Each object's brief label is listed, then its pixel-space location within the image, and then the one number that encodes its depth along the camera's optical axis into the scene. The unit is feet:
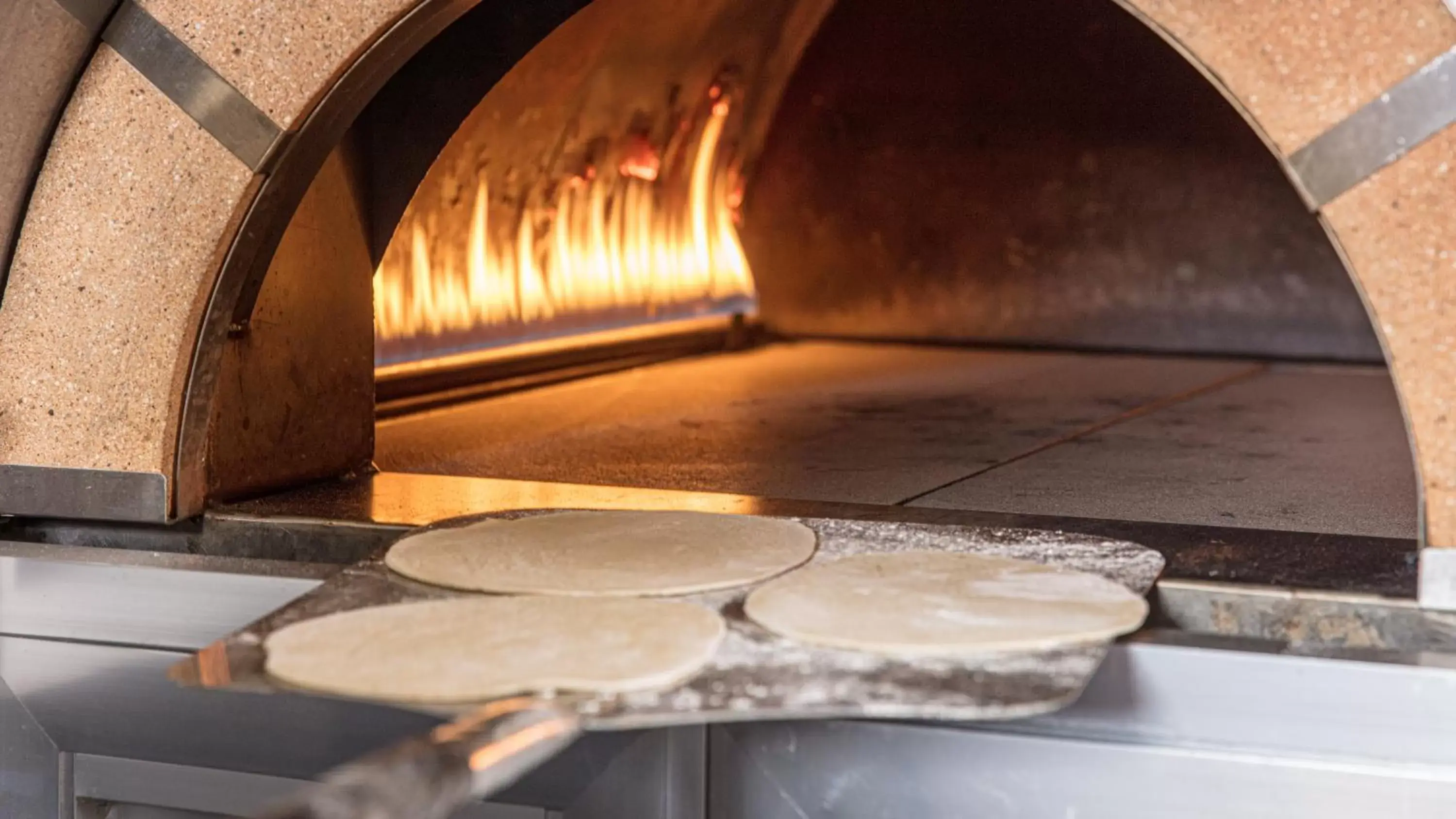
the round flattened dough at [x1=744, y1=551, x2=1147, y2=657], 3.81
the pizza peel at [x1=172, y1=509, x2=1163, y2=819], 2.82
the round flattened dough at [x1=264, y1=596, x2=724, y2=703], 3.55
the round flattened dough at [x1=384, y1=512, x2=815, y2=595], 4.49
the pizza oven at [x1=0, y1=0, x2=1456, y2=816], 4.58
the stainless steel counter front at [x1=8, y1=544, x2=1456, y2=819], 4.08
